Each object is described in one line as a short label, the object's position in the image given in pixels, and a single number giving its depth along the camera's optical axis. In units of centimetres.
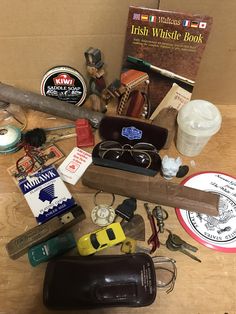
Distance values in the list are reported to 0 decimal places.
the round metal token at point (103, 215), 58
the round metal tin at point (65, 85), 69
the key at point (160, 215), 57
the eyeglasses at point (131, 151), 63
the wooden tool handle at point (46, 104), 69
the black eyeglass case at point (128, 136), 63
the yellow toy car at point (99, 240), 53
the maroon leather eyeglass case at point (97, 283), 48
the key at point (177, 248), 55
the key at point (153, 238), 55
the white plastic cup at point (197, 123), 60
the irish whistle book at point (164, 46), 58
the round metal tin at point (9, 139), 65
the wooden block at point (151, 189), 58
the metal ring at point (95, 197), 60
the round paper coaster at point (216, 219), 56
